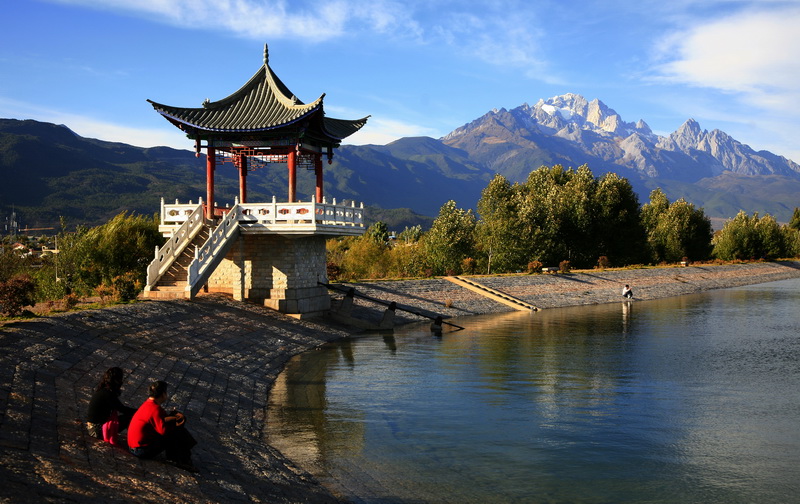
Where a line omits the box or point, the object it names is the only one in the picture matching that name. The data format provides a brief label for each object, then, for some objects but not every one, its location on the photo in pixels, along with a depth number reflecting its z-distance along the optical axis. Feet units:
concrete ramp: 184.85
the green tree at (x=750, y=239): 369.50
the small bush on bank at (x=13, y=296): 70.95
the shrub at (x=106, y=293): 99.45
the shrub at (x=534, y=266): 221.05
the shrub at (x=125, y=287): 101.30
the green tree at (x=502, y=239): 231.91
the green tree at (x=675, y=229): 313.53
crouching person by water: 217.56
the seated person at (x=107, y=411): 43.04
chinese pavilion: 114.42
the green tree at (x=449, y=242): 217.36
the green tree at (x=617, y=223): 269.85
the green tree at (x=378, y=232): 289.53
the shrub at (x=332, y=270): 161.68
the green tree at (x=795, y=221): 476.13
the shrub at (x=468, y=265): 213.66
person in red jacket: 42.29
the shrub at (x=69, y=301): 85.61
